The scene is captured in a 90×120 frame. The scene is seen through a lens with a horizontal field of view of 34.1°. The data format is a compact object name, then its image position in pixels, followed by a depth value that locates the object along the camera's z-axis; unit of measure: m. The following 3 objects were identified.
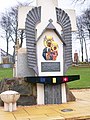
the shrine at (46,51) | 4.95
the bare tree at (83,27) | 25.00
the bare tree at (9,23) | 22.04
